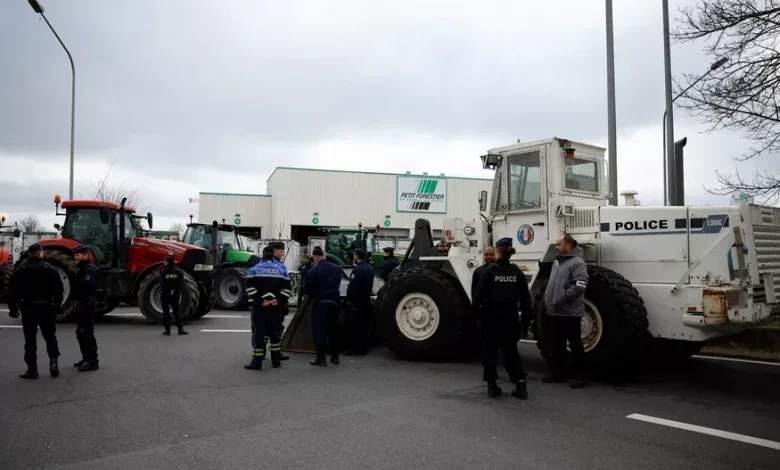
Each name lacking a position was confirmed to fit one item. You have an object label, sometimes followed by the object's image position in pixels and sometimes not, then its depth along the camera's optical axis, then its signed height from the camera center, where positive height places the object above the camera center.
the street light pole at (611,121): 12.42 +2.74
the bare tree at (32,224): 51.78 +3.12
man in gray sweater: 7.22 -0.59
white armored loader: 7.24 -0.12
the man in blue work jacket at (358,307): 9.76 -0.79
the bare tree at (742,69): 9.01 +2.71
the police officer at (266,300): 8.70 -0.61
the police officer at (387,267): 14.05 -0.24
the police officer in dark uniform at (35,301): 7.88 -0.53
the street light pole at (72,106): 20.02 +4.99
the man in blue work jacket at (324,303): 8.94 -0.67
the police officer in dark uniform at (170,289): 12.02 -0.60
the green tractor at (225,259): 17.56 -0.04
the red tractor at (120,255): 13.59 +0.07
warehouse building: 42.75 +3.85
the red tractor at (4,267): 17.02 -0.21
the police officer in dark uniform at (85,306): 8.28 -0.64
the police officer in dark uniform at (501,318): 6.89 -0.70
